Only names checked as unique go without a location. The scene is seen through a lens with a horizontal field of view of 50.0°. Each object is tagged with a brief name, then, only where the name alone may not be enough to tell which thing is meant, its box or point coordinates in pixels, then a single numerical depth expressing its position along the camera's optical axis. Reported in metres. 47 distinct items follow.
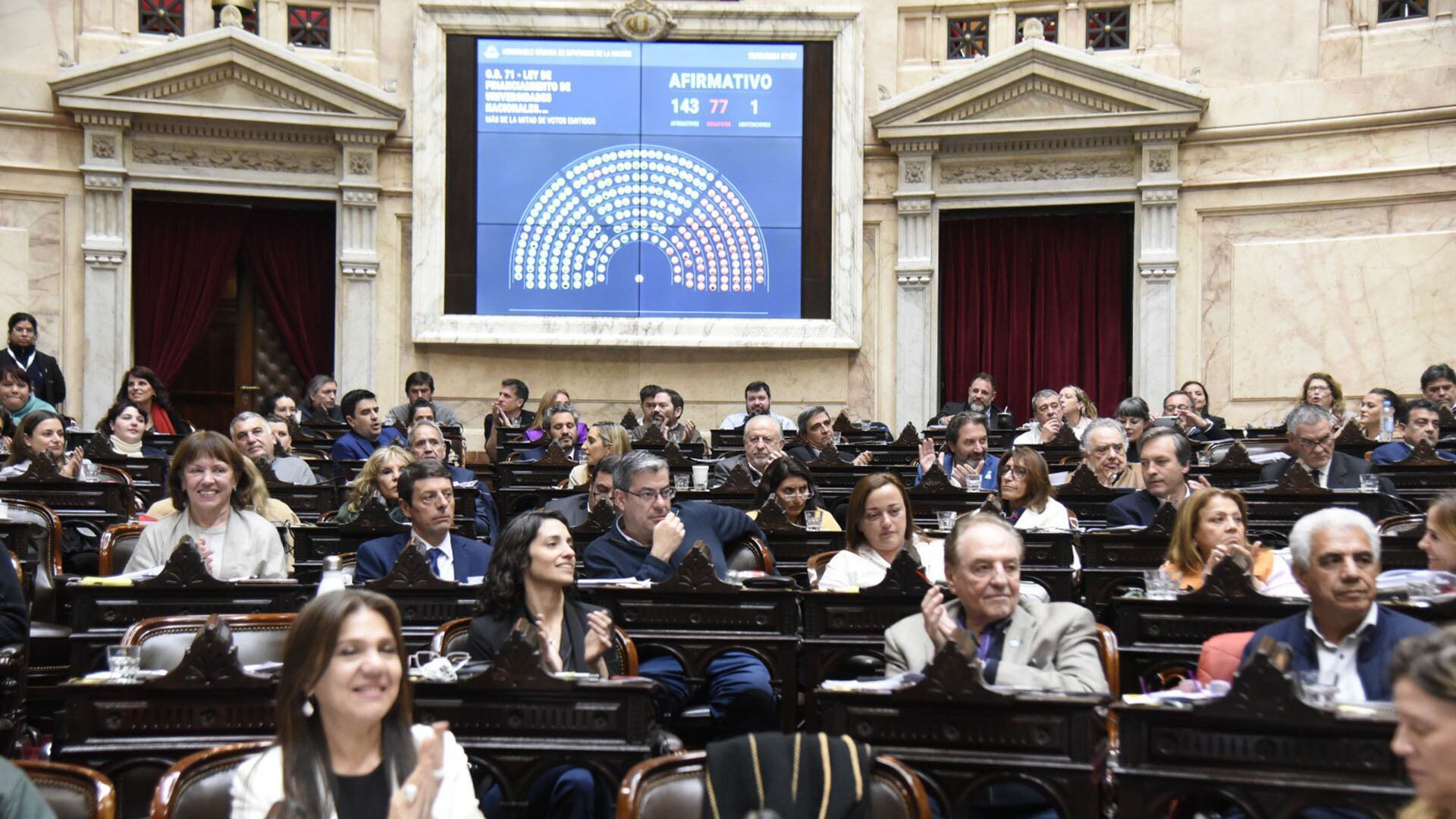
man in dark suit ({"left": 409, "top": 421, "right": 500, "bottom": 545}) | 7.32
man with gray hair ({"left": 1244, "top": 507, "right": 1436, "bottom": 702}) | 3.57
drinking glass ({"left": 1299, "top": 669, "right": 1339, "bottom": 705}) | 3.12
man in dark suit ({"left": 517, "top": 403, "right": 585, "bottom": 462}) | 9.09
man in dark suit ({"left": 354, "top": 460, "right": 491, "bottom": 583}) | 5.40
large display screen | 12.32
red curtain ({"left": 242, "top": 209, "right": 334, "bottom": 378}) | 12.88
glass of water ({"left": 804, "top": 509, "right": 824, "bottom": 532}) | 6.30
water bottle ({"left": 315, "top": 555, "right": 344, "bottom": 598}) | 4.12
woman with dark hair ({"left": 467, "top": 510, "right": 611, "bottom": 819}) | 4.18
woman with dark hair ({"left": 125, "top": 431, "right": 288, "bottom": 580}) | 5.33
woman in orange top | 4.86
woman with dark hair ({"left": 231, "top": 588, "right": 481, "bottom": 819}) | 2.79
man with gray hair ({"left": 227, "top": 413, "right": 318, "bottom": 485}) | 7.65
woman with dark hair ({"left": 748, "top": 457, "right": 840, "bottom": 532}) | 6.45
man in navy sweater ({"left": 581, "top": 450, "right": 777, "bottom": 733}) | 5.28
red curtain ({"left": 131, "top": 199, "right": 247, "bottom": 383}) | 12.53
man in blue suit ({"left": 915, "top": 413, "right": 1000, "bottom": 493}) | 7.84
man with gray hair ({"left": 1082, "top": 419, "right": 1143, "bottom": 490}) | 7.13
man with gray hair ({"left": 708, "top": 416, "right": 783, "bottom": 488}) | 7.99
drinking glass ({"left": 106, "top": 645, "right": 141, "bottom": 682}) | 3.68
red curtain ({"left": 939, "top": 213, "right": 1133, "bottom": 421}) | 12.61
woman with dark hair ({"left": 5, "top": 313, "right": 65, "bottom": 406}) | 10.55
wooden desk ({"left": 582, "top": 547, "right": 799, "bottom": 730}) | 4.70
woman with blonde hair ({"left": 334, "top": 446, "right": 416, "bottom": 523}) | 6.55
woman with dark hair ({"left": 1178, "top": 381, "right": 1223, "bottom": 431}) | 10.52
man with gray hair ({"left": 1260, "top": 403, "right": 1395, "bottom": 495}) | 7.13
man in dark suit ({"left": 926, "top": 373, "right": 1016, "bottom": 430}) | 11.23
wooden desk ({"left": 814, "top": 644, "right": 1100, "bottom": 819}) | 3.26
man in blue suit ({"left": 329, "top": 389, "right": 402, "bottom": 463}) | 9.23
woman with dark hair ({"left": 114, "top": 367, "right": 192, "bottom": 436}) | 9.55
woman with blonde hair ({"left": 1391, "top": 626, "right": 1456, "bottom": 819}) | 2.19
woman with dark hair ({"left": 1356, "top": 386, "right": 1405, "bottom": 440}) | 9.45
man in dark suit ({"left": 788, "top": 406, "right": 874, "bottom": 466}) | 8.88
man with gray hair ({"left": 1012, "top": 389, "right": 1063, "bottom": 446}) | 9.27
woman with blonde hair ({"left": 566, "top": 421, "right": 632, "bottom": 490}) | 7.76
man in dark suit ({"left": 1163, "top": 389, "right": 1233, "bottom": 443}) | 9.77
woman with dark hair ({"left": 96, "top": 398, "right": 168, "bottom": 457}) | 8.20
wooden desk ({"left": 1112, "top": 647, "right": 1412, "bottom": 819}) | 3.02
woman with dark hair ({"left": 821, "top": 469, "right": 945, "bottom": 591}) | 5.19
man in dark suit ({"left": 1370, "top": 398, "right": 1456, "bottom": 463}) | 8.06
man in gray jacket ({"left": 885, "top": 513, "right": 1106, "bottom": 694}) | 3.70
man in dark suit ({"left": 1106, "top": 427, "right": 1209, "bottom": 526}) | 6.09
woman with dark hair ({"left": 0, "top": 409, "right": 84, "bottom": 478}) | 7.30
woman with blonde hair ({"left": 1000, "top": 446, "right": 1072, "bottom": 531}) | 6.14
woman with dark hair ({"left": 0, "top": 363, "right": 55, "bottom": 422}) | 9.23
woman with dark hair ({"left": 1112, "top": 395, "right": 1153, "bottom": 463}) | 9.28
